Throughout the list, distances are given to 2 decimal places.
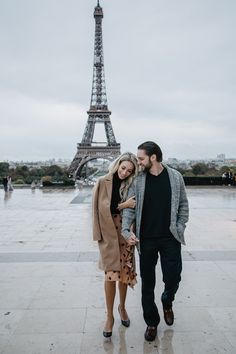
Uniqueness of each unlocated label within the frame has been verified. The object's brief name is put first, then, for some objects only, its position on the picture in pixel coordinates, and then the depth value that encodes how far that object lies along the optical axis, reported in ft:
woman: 10.75
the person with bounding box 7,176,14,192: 70.20
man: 10.50
